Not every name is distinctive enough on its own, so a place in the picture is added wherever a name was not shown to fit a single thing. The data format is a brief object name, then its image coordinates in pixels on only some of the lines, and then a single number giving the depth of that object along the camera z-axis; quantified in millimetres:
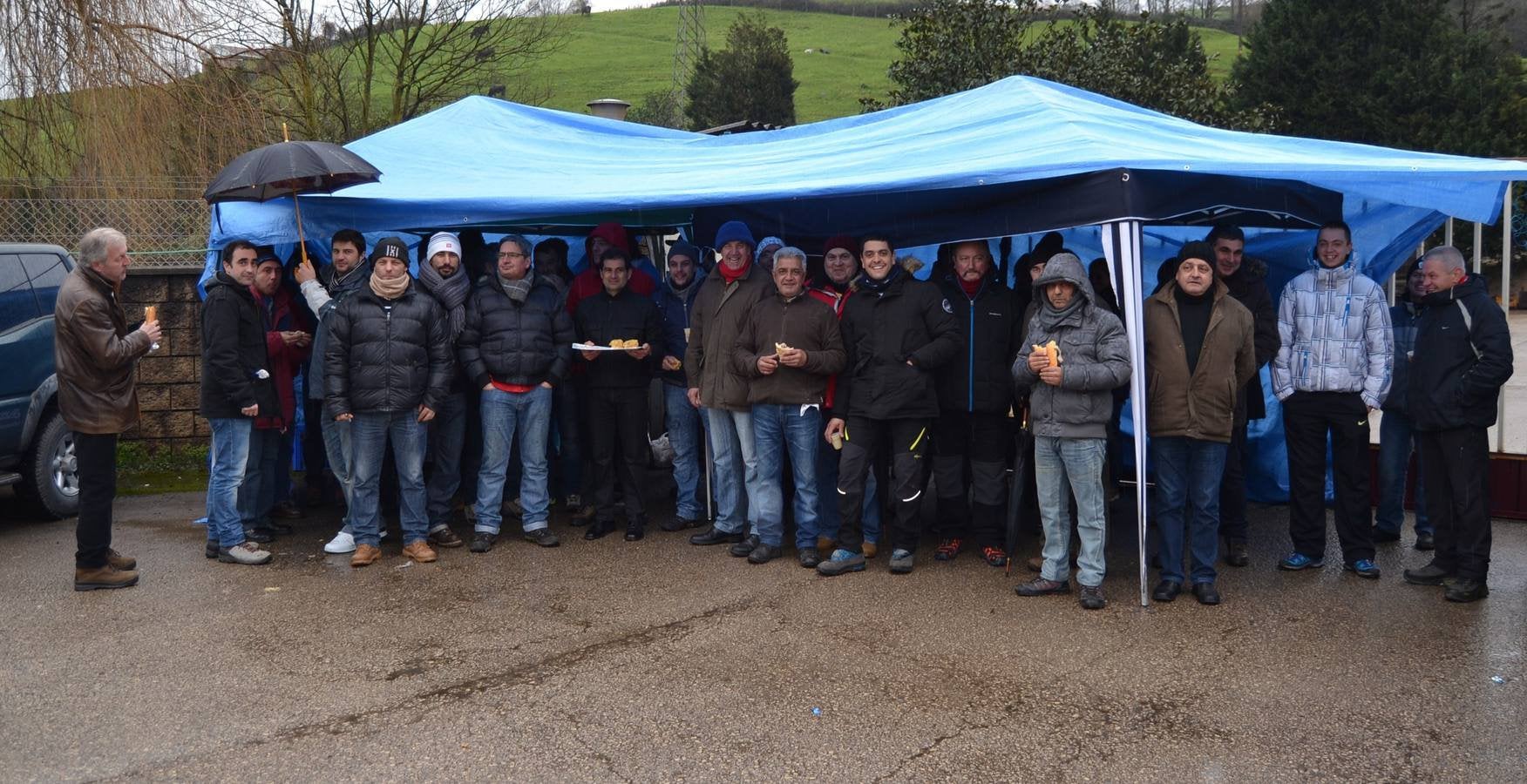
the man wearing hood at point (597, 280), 7434
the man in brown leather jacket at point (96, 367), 5922
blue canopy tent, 5730
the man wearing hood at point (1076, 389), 5574
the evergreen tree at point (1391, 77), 23156
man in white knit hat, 6844
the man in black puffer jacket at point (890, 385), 6270
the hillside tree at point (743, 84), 35656
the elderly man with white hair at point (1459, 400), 5664
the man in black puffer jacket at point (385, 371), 6426
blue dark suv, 7500
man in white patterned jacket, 6117
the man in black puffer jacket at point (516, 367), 6879
